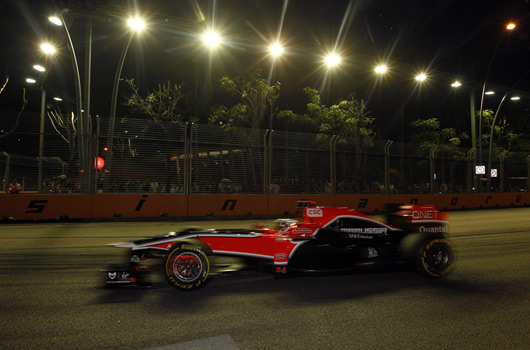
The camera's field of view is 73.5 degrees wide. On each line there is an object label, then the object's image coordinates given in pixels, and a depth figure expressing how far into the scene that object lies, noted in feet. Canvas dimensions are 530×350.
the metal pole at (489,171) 71.27
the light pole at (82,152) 42.11
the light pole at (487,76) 48.16
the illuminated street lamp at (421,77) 66.23
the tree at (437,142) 64.91
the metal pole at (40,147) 41.01
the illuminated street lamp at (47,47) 50.44
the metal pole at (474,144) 70.13
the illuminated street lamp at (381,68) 60.80
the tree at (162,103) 60.26
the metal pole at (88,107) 42.83
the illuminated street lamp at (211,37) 47.16
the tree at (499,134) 91.61
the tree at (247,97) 58.70
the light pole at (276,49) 51.55
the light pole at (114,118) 41.06
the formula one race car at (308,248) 14.56
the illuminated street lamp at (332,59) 56.54
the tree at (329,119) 62.34
